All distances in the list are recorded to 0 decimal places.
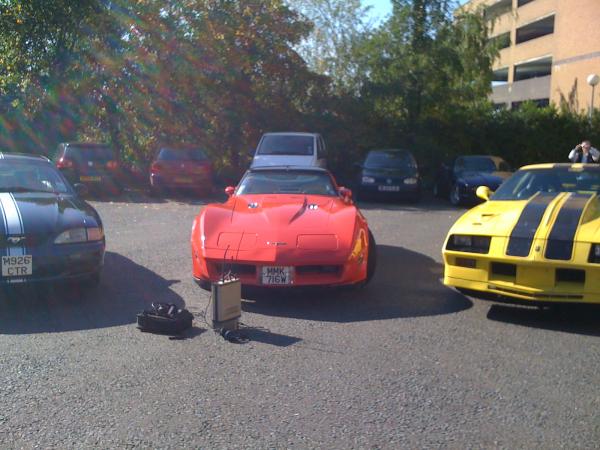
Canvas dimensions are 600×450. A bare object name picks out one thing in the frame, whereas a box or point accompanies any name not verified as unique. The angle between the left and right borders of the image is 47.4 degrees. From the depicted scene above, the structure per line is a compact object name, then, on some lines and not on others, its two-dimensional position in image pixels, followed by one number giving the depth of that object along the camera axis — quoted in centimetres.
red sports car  648
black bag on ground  562
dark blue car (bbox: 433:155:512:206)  1637
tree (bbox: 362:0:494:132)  2250
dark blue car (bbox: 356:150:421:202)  1680
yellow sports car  579
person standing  1486
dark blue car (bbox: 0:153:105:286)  628
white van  1623
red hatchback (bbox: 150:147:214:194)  1756
